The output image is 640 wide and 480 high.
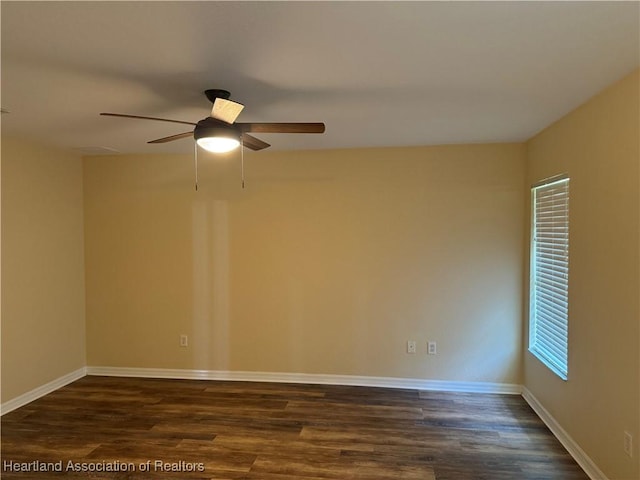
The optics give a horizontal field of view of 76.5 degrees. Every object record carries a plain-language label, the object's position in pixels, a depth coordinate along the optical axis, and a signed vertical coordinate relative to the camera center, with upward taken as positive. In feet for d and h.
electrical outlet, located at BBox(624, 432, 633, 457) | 7.39 -3.92
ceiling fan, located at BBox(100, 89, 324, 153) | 7.52 +2.03
